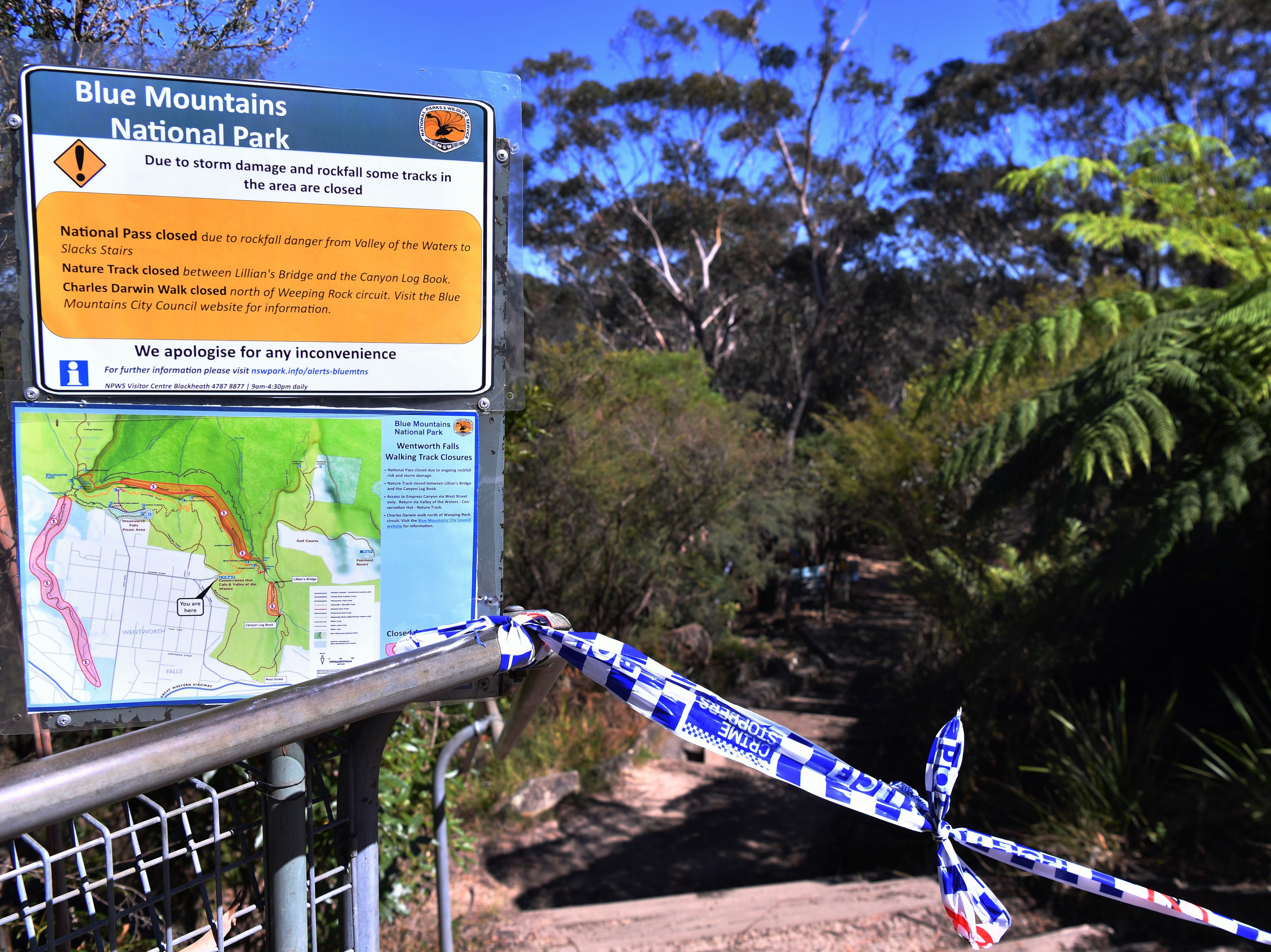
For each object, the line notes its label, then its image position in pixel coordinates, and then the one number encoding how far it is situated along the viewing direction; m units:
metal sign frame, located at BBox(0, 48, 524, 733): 1.21
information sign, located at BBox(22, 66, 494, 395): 1.16
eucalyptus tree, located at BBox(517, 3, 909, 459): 19.86
